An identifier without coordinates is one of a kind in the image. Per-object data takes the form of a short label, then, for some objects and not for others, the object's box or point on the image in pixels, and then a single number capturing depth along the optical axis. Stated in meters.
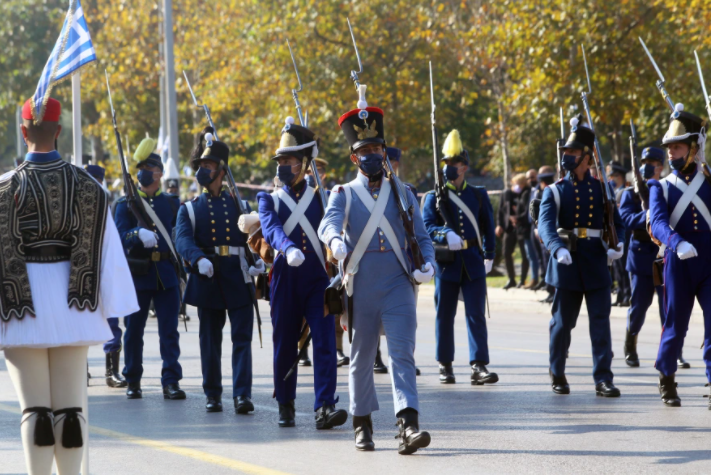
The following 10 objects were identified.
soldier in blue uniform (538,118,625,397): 19.56
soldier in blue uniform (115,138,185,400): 20.39
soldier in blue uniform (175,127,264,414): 18.37
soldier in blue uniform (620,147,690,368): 23.31
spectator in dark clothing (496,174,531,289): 40.59
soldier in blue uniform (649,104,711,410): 18.05
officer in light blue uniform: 14.95
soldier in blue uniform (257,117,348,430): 16.94
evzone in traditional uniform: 11.38
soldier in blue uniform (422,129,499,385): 21.45
